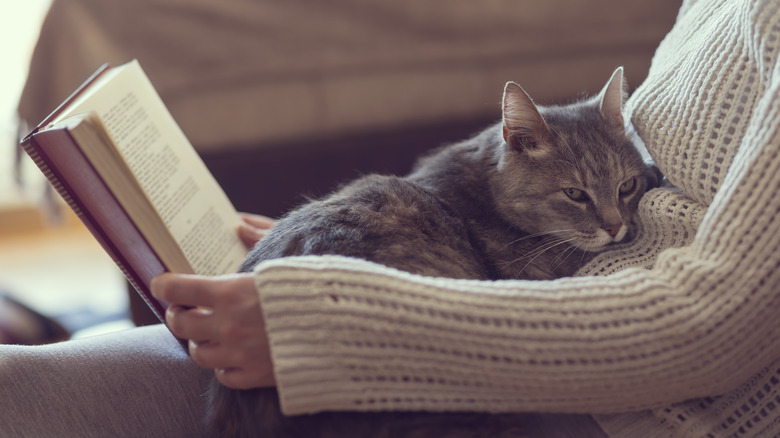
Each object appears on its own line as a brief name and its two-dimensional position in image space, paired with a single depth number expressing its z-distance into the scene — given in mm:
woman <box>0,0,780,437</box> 789
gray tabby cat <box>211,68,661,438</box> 1052
